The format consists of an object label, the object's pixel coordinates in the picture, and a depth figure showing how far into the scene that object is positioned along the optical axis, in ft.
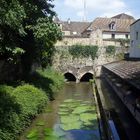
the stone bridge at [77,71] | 71.26
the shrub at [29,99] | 28.28
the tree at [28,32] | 31.15
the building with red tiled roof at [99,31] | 76.90
